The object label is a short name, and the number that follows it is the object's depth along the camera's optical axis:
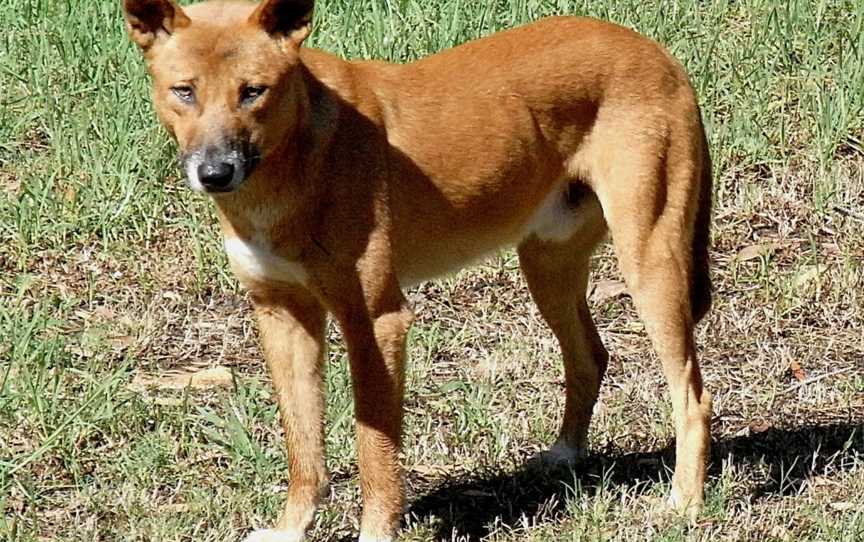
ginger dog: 9.33
